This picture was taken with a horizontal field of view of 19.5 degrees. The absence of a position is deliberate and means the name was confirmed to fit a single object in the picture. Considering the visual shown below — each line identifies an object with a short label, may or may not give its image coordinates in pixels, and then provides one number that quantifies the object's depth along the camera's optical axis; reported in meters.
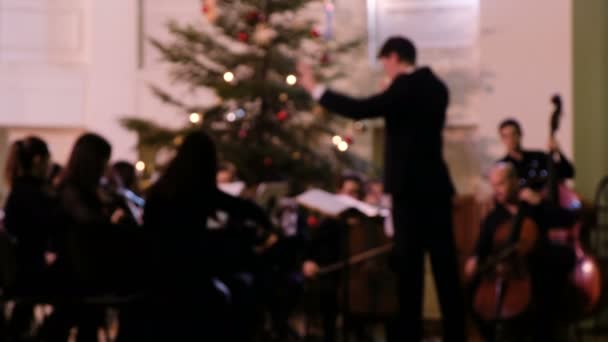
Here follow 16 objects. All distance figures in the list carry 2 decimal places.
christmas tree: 11.84
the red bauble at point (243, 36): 11.98
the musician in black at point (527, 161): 9.99
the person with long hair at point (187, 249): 6.70
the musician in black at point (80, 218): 7.37
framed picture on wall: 13.30
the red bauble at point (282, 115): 11.92
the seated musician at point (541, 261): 9.03
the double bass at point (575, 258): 9.08
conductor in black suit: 8.04
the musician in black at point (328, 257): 9.88
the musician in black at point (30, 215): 7.86
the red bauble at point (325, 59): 12.22
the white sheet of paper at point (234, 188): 8.98
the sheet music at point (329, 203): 8.33
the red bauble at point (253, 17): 11.94
